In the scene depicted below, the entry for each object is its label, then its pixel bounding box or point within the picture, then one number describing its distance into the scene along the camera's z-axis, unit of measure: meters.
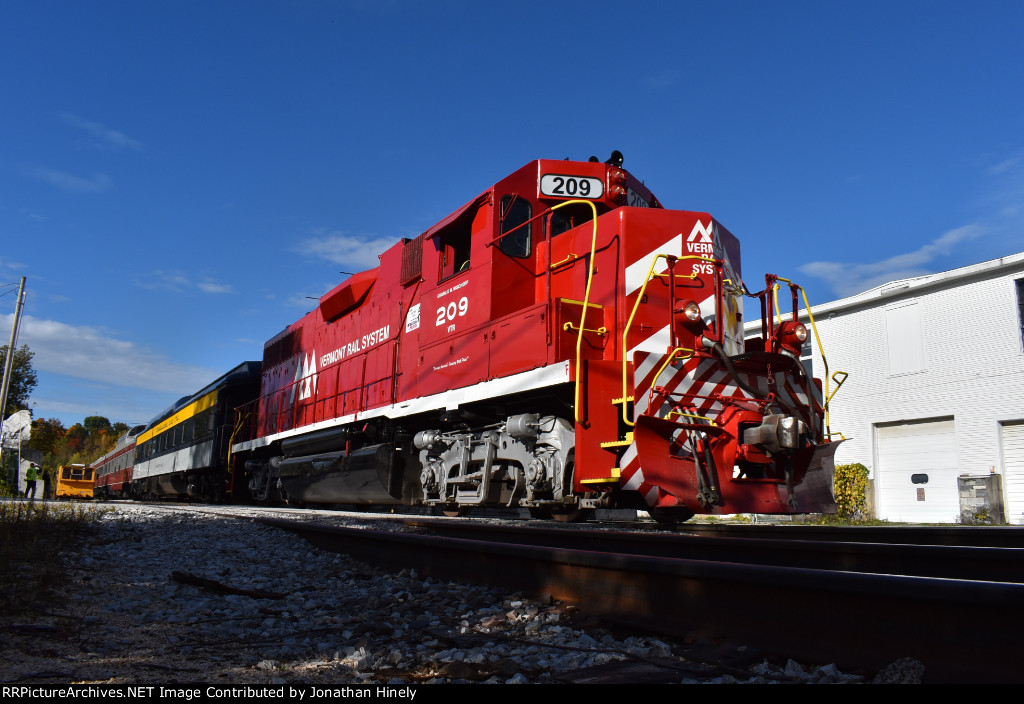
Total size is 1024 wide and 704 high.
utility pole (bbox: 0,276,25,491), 21.16
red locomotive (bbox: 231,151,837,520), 5.46
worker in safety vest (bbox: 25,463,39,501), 21.48
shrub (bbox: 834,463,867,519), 14.16
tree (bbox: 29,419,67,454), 60.44
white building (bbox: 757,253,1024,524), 12.88
